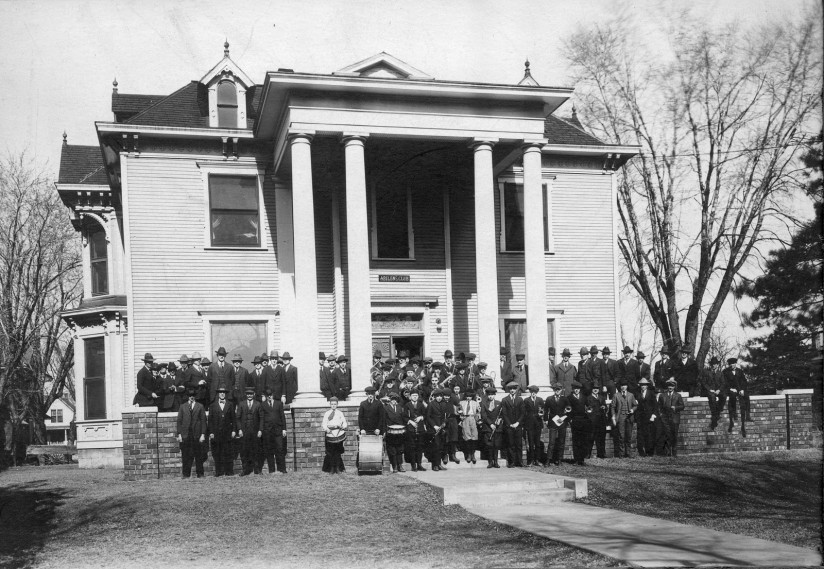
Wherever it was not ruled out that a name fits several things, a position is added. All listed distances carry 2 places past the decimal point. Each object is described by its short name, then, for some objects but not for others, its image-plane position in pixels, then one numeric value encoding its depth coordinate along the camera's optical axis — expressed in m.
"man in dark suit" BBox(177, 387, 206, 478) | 16.08
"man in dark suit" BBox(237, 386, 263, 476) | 16.25
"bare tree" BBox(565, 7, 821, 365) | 28.06
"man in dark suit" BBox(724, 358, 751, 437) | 19.31
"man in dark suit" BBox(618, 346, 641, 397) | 19.21
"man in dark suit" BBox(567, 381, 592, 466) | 17.12
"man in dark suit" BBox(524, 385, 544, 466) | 16.94
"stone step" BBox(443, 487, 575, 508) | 13.12
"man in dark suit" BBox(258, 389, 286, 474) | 16.27
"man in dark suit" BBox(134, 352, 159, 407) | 17.72
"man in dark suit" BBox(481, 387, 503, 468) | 16.45
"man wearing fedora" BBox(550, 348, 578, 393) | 19.62
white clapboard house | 18.23
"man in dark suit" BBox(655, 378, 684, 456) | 18.44
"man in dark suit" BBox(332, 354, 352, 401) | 18.13
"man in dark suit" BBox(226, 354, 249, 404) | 17.02
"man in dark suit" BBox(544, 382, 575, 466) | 17.17
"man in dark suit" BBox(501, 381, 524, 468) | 16.48
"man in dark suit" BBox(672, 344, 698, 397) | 20.23
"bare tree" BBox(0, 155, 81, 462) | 33.31
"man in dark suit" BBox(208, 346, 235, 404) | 17.86
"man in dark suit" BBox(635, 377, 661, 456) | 18.22
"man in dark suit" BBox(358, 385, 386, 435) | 15.95
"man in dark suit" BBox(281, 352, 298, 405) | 18.12
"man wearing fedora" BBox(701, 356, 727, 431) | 19.17
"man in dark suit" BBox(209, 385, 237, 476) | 16.25
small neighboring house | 73.81
